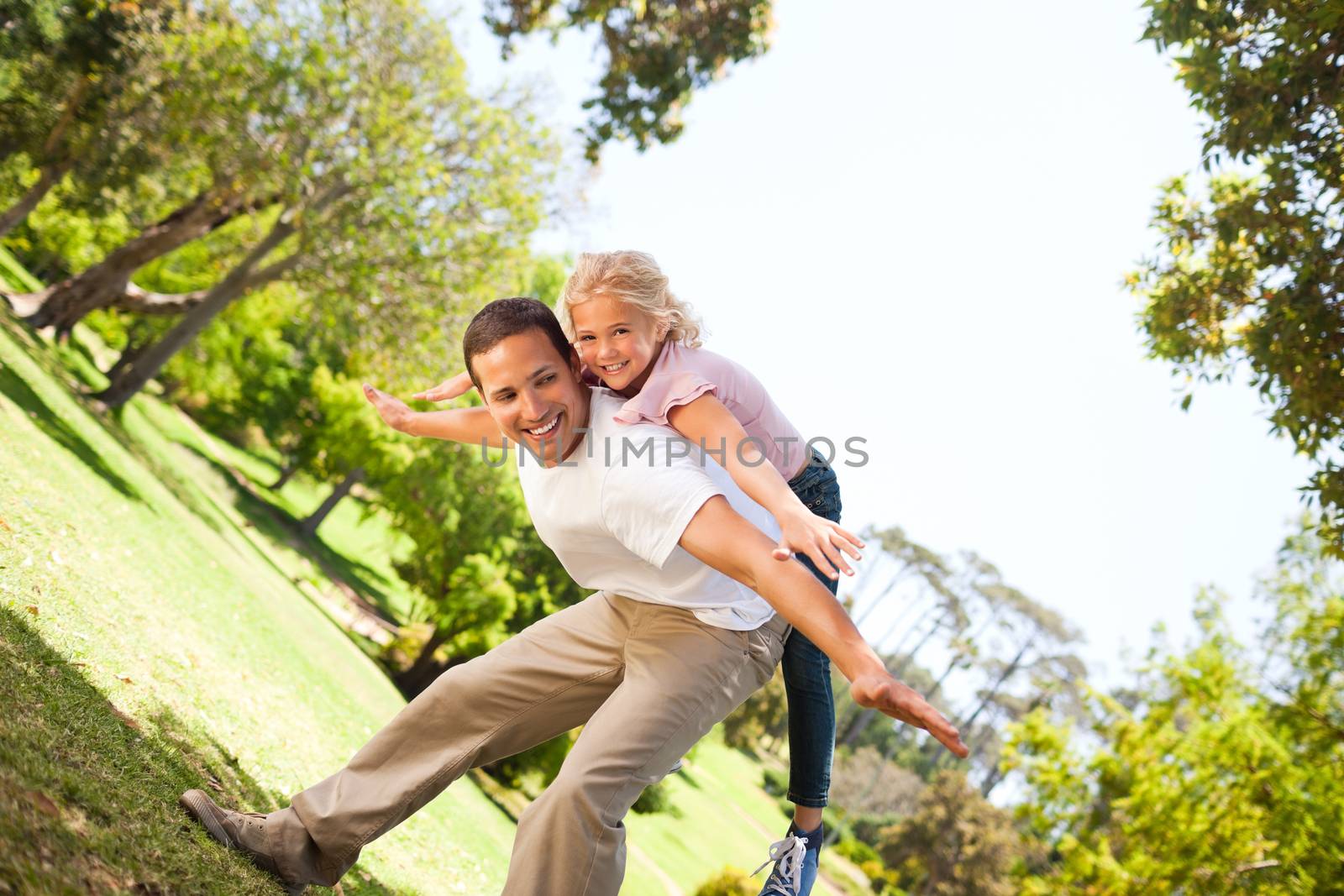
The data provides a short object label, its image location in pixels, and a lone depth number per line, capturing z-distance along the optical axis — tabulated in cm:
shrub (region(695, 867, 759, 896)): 1459
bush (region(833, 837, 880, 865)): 4475
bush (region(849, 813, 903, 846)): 4959
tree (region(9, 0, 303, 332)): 1744
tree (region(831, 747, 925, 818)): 5075
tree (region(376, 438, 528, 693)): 1902
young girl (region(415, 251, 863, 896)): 370
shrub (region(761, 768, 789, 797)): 5156
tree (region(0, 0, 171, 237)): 2062
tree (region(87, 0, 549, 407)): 1778
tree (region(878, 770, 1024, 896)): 3603
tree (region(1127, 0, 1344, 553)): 664
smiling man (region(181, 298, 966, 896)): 334
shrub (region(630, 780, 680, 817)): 2066
